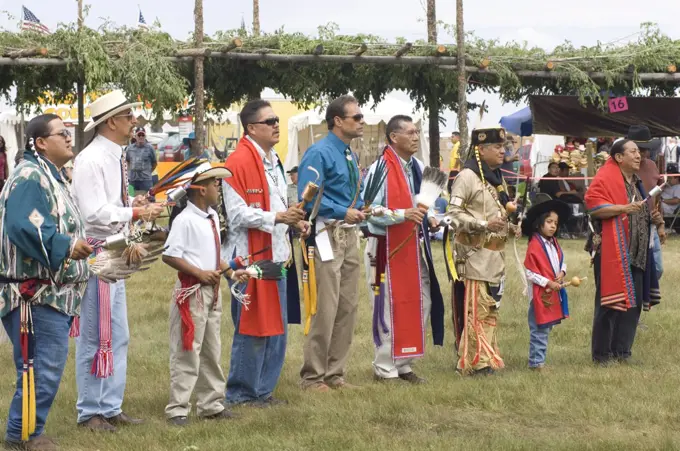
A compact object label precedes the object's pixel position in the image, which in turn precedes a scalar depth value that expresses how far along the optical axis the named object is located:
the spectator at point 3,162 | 16.32
